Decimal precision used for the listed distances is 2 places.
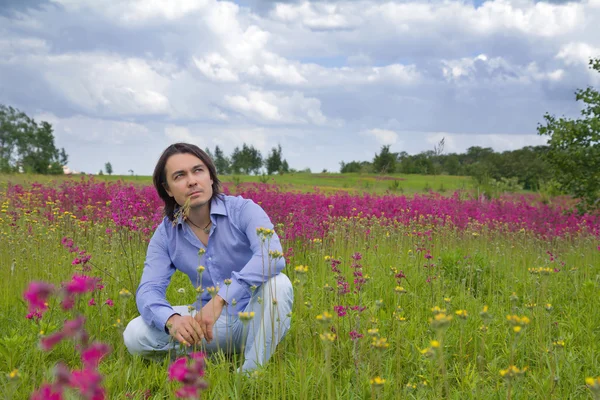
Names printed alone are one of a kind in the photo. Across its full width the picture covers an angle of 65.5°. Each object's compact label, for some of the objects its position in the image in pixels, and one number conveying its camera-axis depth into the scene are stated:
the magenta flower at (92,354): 0.88
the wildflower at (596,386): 1.53
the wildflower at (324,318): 1.71
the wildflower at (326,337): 1.73
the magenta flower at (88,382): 0.82
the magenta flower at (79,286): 1.00
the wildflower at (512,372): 1.74
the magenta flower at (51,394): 0.90
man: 2.89
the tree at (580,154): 8.21
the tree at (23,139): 70.06
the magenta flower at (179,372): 1.00
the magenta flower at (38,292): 0.91
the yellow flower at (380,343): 1.88
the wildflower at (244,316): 1.86
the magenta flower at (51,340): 0.92
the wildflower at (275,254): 2.31
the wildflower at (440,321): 1.54
